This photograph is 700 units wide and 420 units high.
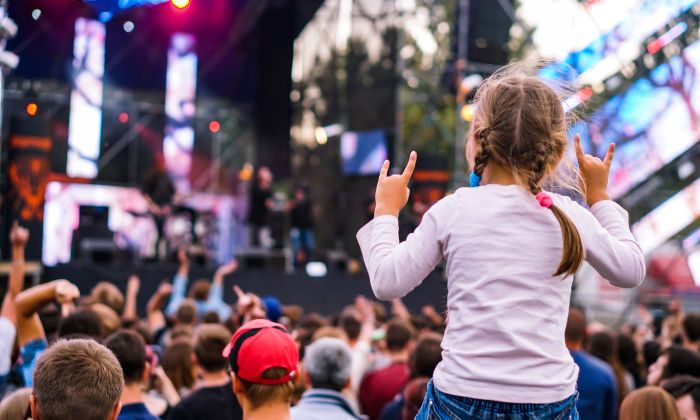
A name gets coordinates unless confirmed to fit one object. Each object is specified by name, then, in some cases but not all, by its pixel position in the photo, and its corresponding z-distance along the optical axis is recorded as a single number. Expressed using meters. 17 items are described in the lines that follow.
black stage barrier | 12.00
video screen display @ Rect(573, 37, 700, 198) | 15.17
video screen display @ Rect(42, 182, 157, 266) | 15.57
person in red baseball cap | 2.94
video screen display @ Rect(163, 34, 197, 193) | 18.94
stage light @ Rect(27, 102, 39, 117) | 10.24
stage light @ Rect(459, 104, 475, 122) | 14.27
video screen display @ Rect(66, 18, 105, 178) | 16.52
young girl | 1.95
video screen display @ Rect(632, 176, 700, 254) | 16.31
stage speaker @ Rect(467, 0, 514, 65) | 15.58
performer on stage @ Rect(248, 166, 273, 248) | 15.86
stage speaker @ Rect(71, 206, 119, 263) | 12.99
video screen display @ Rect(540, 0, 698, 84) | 15.52
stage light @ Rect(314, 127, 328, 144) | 19.12
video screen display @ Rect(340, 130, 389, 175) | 15.96
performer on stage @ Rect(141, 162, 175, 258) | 14.84
